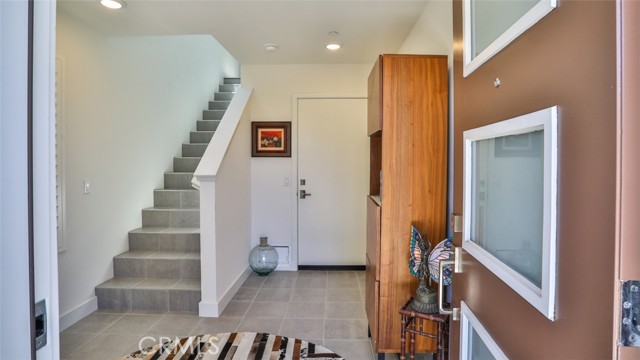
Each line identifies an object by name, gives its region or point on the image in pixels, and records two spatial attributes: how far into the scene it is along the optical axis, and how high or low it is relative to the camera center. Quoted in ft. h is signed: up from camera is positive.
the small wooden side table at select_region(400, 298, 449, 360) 5.77 -2.63
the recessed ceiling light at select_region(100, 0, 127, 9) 8.07 +3.90
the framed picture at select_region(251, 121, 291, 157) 13.64 +1.34
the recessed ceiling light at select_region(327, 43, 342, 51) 11.10 +4.04
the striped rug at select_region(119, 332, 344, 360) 6.65 -3.44
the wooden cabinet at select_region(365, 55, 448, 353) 6.55 +0.04
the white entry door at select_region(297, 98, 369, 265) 13.62 -0.22
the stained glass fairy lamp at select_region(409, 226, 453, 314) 5.98 -1.63
